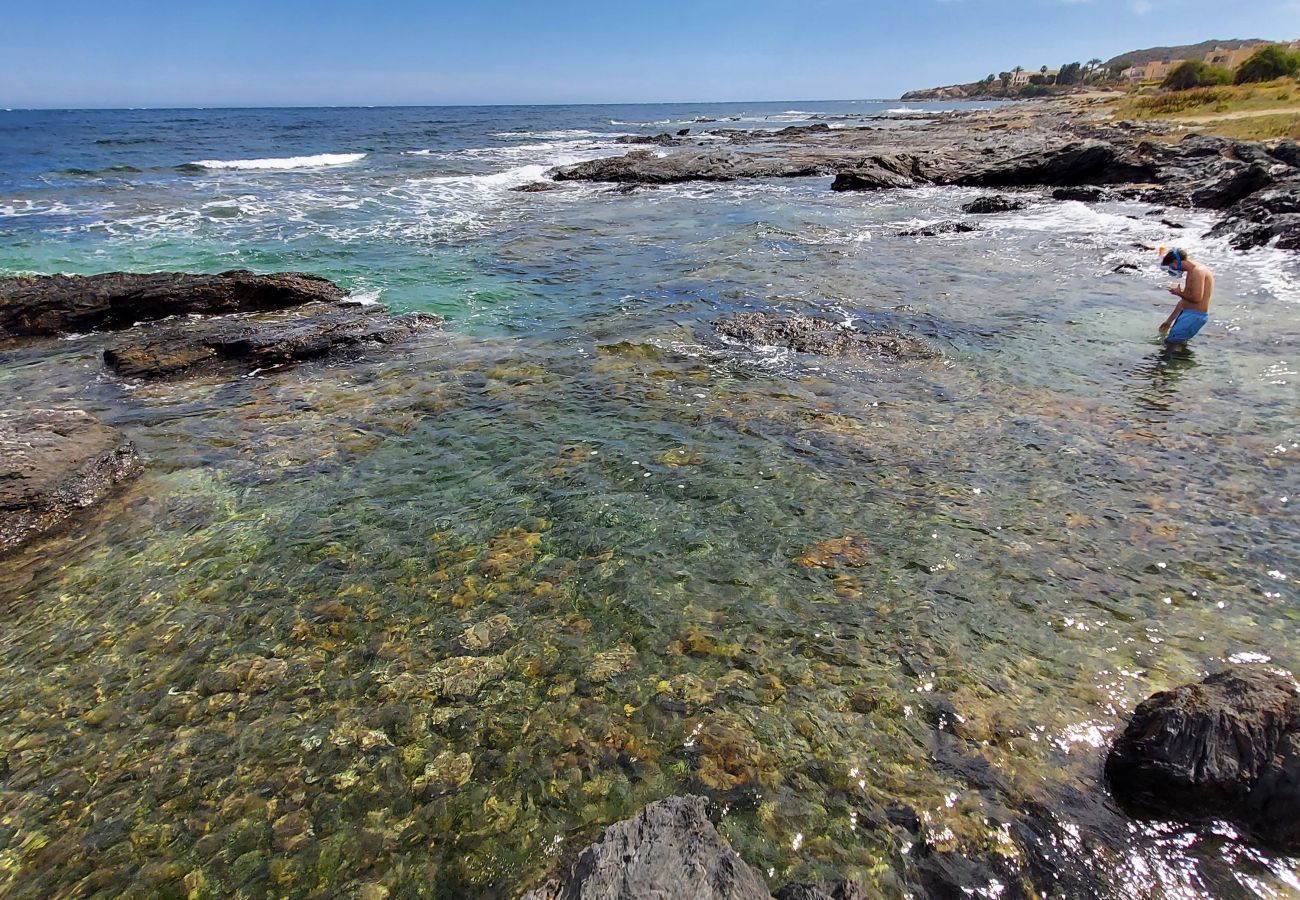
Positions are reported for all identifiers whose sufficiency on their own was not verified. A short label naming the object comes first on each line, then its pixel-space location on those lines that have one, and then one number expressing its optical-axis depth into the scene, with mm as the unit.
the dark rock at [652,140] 63575
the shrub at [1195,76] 60656
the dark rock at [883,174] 31281
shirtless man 10789
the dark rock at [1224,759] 3564
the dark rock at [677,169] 35531
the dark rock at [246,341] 10625
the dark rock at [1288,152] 25484
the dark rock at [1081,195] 26766
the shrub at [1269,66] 54594
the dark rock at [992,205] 24750
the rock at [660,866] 2875
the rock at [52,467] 6547
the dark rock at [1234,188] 21969
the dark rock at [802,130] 69419
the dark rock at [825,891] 3092
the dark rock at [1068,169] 29484
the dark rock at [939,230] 20812
